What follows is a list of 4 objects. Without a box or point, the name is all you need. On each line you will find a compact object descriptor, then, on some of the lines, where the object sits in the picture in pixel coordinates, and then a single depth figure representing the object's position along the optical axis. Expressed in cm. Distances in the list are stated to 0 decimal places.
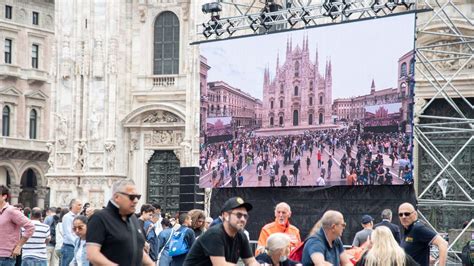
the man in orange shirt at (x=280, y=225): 1558
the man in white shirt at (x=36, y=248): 1859
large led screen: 2748
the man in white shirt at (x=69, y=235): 1964
